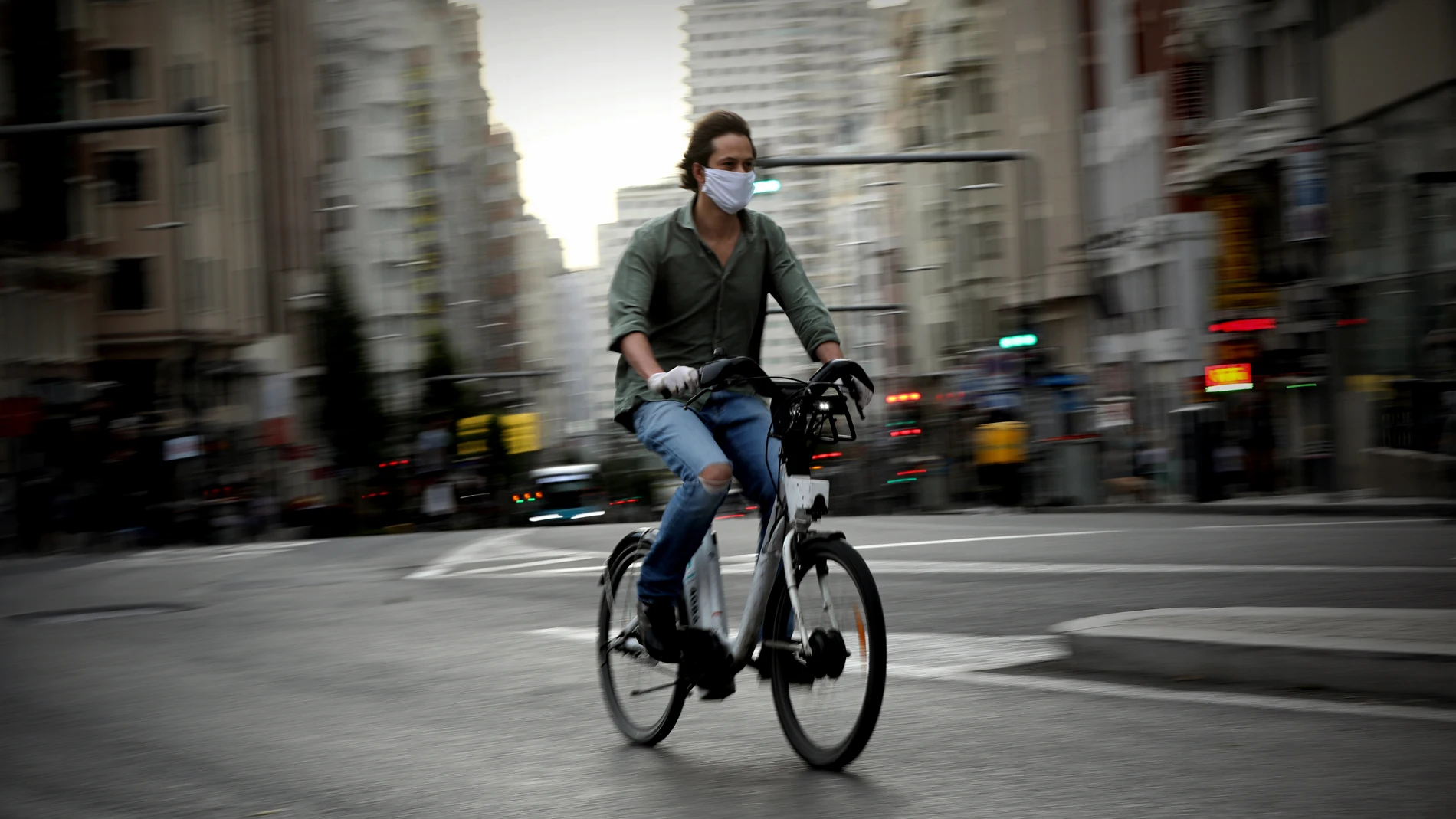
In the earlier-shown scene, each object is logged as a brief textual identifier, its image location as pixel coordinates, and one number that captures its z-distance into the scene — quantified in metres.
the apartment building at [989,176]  47.81
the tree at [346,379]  70.25
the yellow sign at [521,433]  62.25
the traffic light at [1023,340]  28.72
